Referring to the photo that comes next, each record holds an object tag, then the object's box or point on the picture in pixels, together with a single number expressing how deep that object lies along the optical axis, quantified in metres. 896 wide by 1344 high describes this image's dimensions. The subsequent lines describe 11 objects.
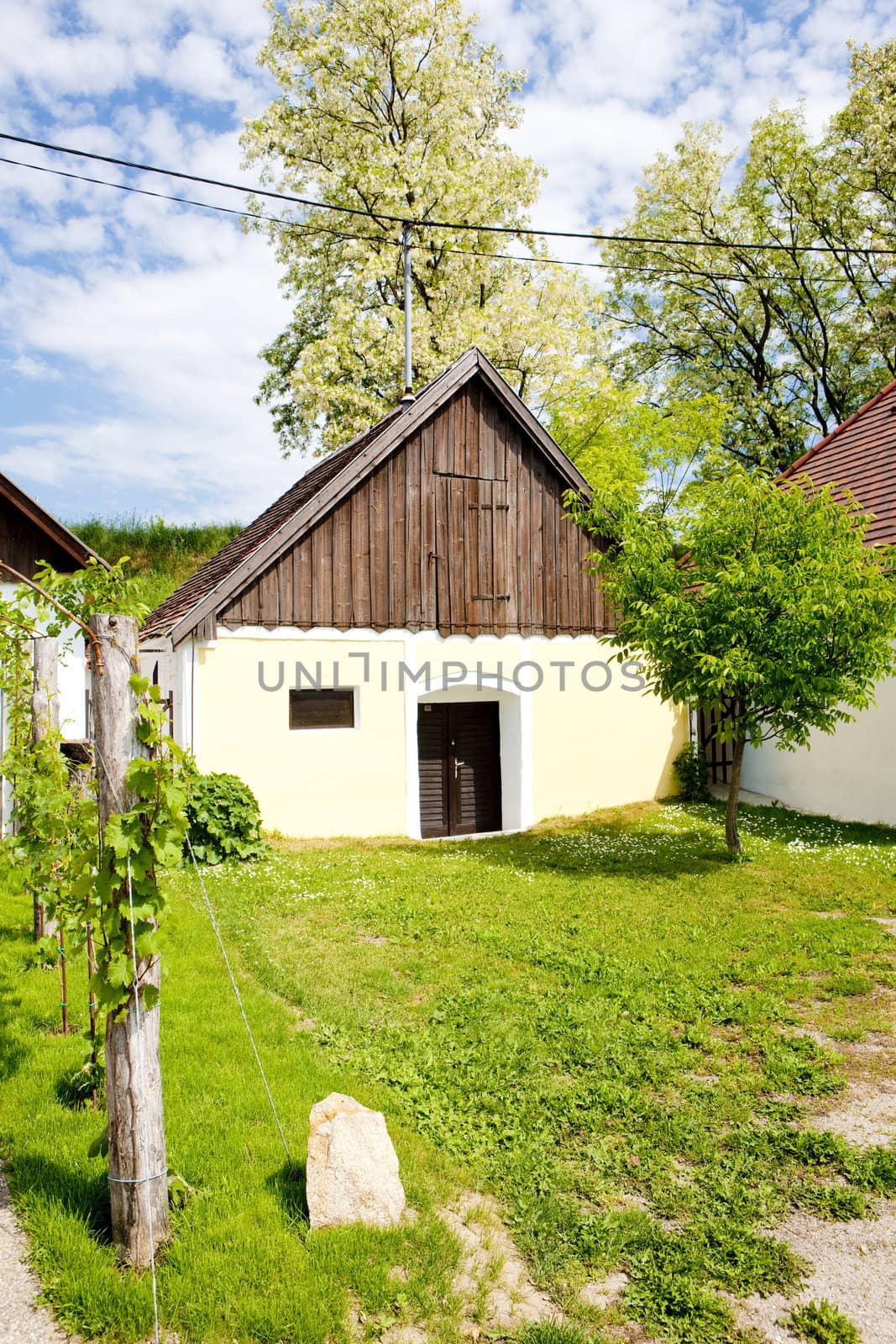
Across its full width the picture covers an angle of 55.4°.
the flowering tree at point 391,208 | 21.69
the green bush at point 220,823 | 10.83
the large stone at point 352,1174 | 3.77
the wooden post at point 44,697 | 6.83
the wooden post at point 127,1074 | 3.57
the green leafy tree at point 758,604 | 9.91
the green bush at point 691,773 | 15.98
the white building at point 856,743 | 13.23
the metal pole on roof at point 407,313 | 16.55
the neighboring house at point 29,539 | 11.72
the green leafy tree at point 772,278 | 23.53
